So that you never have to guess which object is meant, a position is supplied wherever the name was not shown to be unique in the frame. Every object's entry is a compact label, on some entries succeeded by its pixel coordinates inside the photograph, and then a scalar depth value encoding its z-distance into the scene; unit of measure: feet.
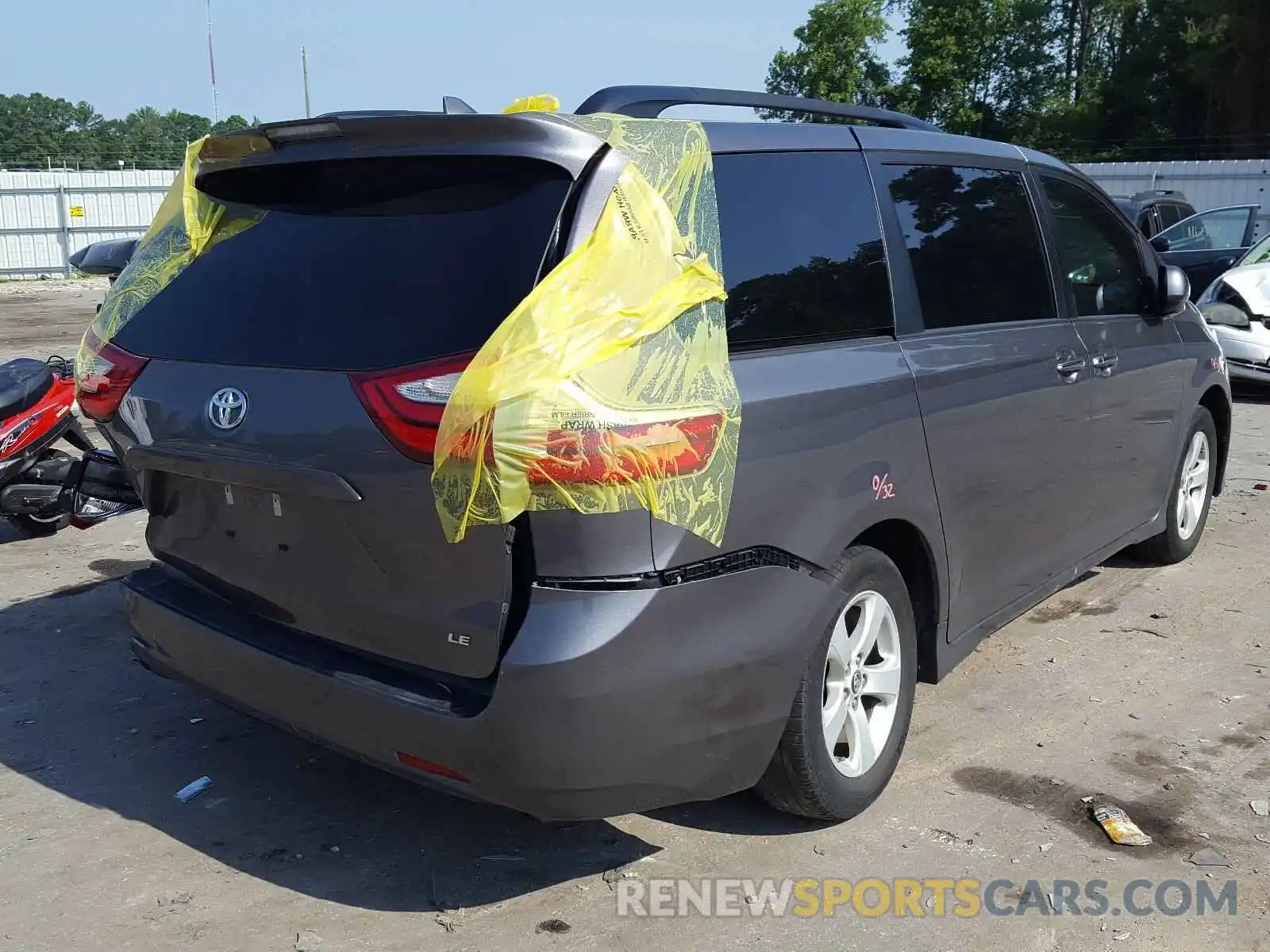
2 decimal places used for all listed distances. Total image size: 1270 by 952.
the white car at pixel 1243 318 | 35.37
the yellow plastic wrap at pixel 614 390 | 8.59
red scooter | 19.56
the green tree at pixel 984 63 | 189.78
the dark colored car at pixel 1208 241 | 42.86
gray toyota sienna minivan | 9.09
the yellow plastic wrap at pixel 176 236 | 11.27
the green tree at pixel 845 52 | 204.95
